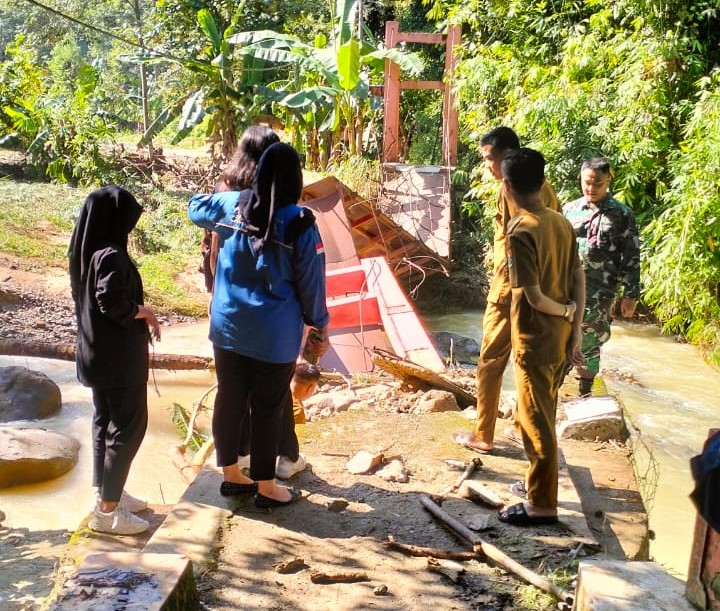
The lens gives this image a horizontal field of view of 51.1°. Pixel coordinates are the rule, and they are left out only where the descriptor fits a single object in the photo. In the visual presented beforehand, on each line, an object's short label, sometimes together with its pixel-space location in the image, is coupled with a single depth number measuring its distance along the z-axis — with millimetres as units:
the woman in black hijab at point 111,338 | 3328
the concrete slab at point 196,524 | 3043
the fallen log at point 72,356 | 7520
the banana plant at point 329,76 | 11906
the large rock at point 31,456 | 5191
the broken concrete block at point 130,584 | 2297
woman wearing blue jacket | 3078
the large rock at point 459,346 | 9062
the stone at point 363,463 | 3916
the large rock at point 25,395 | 6598
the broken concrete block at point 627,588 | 2064
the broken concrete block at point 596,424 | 4734
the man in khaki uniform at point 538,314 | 3148
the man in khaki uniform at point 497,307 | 3775
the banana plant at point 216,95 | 13858
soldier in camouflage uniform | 4879
